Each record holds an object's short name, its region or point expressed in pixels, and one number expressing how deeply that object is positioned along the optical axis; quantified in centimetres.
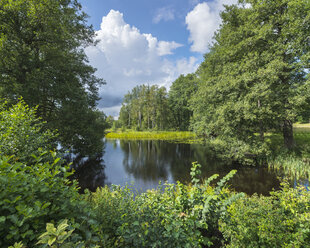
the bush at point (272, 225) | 218
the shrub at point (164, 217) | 207
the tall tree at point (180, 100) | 4145
